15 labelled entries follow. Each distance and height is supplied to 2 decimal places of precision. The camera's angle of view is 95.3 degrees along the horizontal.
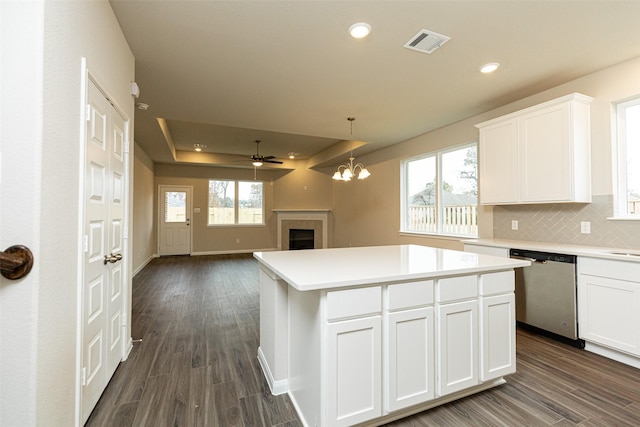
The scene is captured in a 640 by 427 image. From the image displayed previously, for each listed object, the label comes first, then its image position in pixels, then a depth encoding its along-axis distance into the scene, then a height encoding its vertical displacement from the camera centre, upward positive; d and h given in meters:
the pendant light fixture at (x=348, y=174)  3.75 +0.56
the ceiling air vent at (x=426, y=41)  2.25 +1.41
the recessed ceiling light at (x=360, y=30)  2.11 +1.39
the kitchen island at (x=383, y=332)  1.48 -0.67
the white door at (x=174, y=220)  7.88 -0.07
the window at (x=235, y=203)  8.40 +0.44
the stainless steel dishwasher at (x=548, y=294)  2.62 -0.73
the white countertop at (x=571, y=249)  2.36 -0.29
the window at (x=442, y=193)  4.35 +0.41
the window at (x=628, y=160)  2.66 +0.54
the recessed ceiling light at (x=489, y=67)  2.71 +1.42
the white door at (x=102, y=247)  1.67 -0.20
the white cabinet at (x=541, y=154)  2.82 +0.68
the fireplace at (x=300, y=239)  8.67 -0.64
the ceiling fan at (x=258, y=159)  6.43 +1.31
